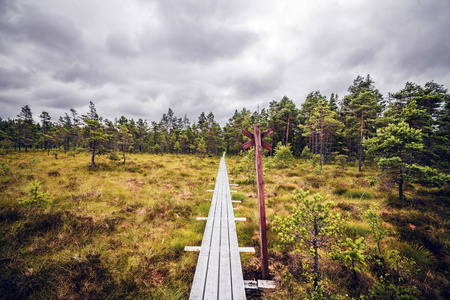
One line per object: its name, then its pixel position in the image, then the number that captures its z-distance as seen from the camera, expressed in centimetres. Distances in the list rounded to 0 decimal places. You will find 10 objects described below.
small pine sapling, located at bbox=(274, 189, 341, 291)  338
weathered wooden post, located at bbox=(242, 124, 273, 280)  431
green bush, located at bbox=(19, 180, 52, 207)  625
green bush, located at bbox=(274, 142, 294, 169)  2184
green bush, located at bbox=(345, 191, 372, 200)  1068
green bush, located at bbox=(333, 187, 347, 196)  1161
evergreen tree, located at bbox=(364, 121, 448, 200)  795
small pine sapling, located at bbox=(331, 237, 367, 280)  292
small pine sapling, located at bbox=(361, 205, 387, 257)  393
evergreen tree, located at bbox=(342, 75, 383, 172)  2005
